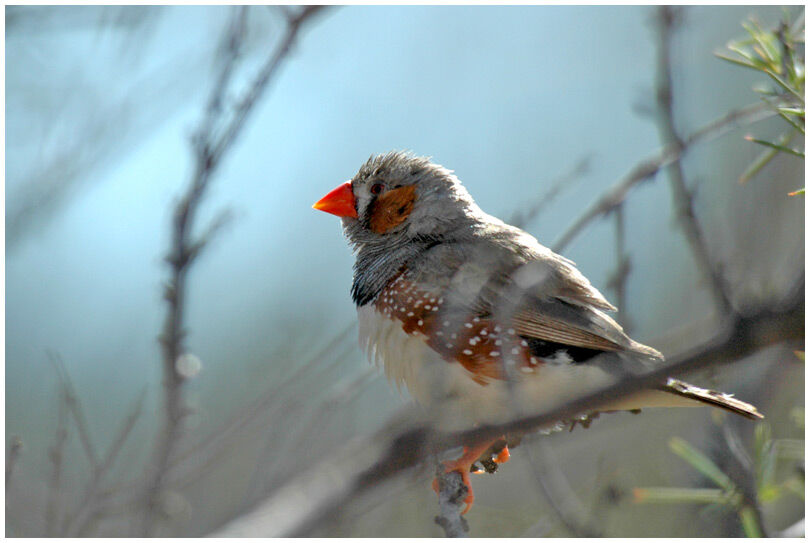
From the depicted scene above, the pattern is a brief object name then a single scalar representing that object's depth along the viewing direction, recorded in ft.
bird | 7.95
